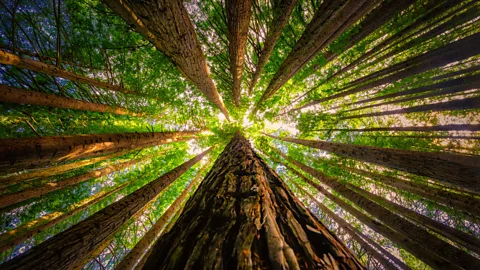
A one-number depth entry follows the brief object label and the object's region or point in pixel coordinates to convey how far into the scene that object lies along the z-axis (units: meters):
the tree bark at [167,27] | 2.11
